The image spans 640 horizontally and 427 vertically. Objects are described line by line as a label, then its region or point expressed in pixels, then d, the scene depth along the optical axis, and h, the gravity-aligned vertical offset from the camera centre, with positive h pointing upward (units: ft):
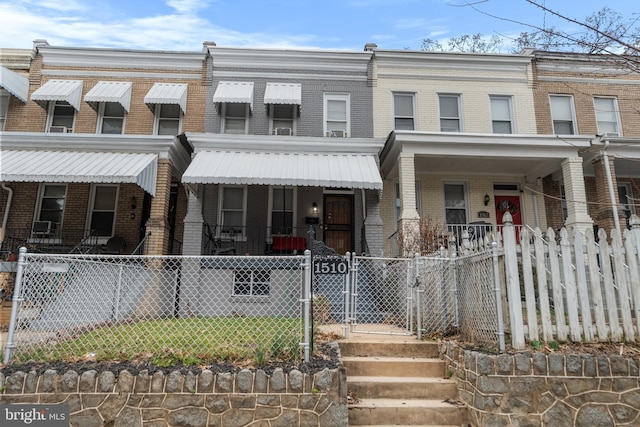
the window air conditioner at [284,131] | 41.76 +17.79
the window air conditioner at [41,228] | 37.78 +6.47
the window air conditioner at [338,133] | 41.43 +17.47
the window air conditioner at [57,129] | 41.42 +17.66
